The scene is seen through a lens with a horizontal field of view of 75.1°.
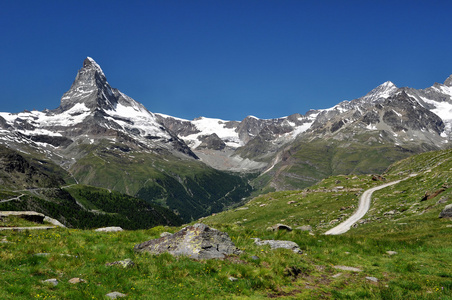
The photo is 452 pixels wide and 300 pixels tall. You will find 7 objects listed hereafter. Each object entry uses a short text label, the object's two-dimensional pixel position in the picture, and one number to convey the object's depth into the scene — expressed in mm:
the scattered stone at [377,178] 94150
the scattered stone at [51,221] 34544
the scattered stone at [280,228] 33594
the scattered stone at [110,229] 31641
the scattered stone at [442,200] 42578
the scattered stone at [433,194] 47581
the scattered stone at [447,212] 35469
